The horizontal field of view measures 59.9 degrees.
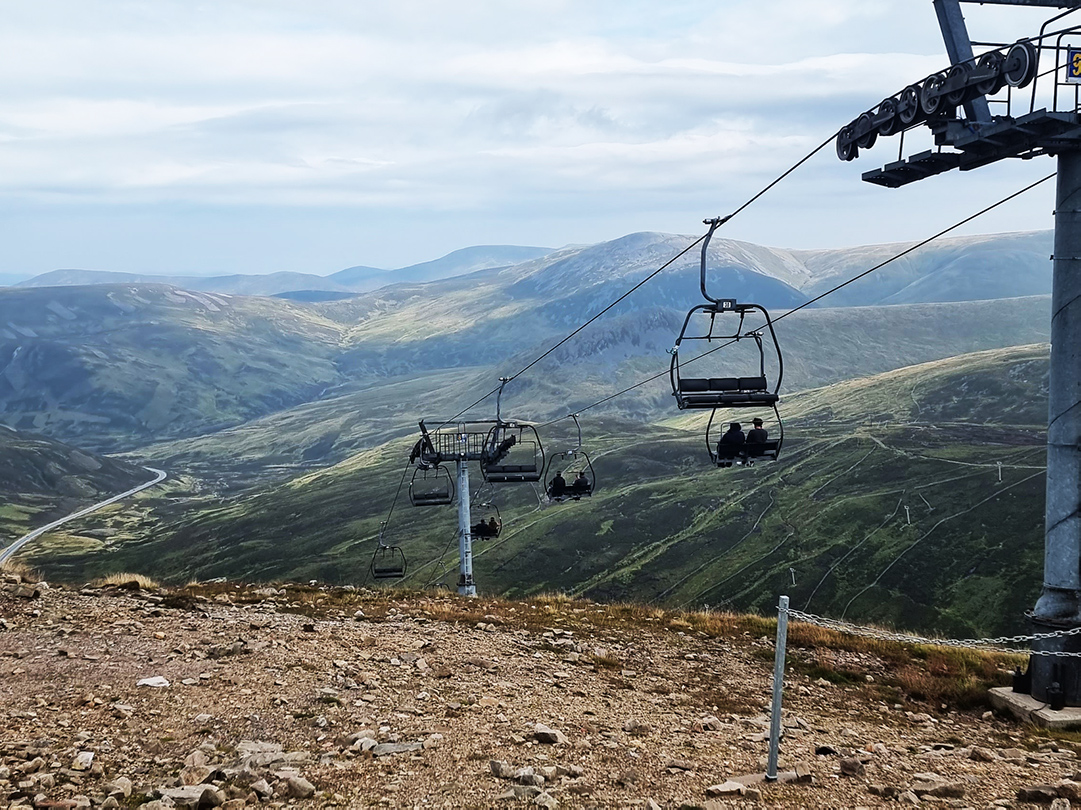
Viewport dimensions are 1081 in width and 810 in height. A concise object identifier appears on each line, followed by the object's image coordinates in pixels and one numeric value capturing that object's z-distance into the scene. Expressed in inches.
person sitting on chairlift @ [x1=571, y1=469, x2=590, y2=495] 1692.9
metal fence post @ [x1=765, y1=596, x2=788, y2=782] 486.0
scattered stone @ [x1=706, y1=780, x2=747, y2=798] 473.1
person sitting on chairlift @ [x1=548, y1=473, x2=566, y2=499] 1689.2
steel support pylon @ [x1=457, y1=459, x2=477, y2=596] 1829.5
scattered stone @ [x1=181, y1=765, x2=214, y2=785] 478.9
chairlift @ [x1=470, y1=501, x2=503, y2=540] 1942.7
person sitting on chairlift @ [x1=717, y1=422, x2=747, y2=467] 1063.0
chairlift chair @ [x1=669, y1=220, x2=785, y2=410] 905.5
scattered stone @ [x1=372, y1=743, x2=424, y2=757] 534.0
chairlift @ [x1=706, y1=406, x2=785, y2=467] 1056.2
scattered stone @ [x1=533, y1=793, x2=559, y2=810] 458.7
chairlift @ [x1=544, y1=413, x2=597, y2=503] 1691.7
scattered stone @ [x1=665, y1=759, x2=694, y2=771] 522.9
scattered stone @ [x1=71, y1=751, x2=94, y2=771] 488.1
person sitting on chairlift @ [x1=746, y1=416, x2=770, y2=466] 1053.8
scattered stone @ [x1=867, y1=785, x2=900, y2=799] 487.1
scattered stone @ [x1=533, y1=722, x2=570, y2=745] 560.1
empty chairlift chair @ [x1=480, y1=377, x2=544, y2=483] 1663.4
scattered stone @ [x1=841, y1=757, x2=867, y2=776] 518.9
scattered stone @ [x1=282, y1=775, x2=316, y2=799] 468.4
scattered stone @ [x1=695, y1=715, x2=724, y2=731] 620.4
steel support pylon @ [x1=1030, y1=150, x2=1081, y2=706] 761.0
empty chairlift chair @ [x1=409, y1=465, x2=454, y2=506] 1940.2
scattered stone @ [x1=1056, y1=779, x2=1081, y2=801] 478.6
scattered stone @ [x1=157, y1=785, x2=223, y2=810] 450.3
